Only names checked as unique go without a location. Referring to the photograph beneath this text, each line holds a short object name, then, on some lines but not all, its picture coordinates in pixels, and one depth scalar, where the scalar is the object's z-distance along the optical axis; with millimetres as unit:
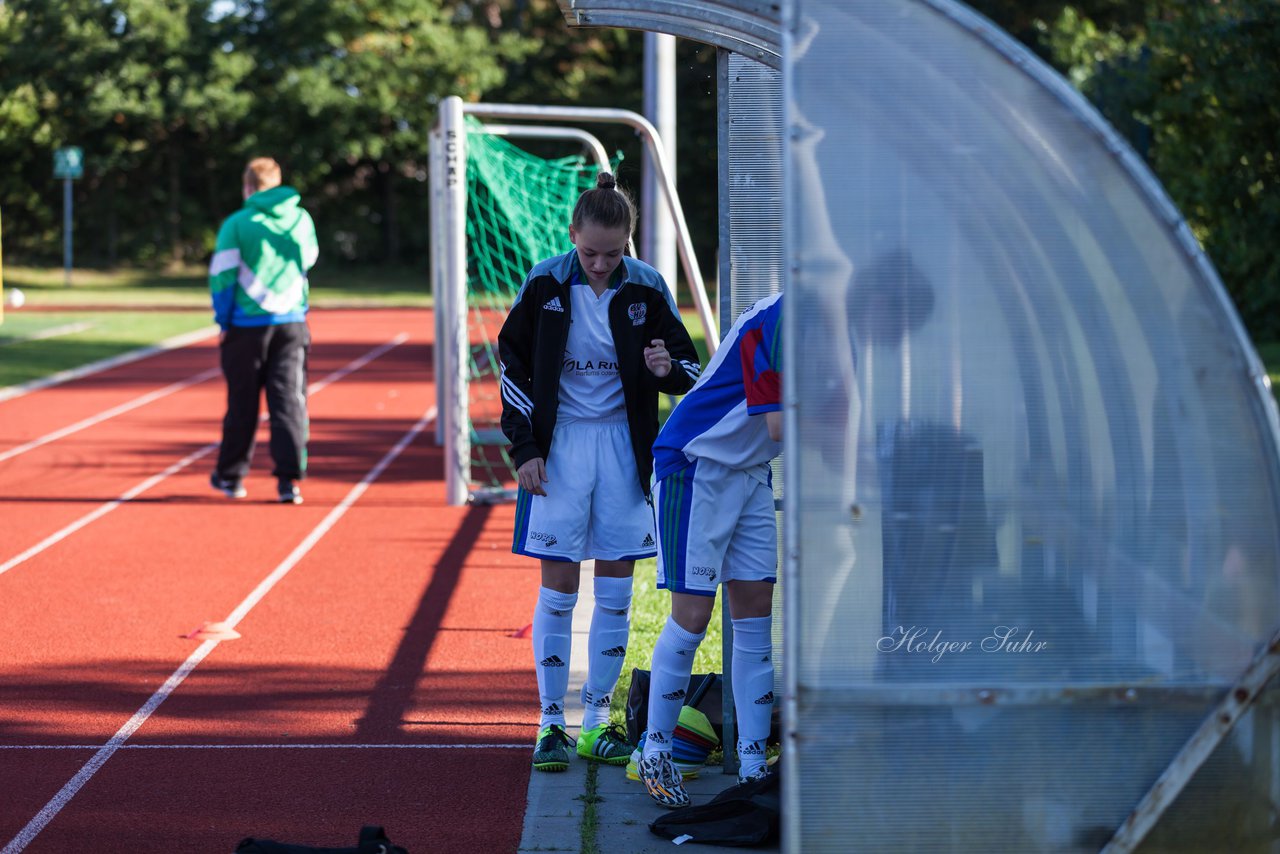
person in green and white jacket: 18781
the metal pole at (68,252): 66312
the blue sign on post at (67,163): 66187
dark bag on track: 7410
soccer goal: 18625
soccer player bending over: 8312
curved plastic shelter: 5918
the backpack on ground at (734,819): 8086
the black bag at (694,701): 9656
